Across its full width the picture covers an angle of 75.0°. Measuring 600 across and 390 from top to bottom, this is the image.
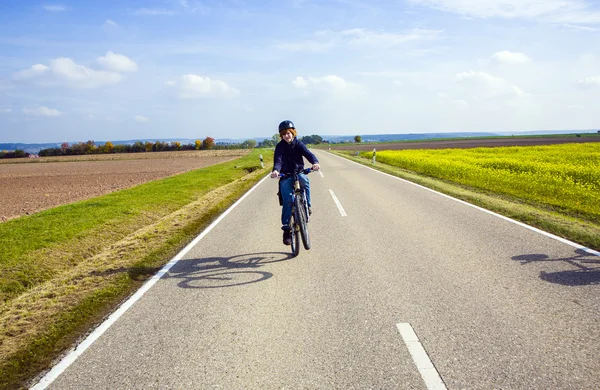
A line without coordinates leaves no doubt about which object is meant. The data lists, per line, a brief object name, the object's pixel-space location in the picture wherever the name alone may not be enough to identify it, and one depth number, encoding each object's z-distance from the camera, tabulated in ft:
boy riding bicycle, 21.43
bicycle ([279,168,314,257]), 20.99
